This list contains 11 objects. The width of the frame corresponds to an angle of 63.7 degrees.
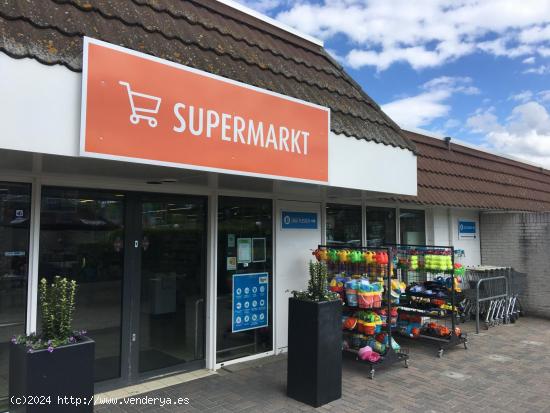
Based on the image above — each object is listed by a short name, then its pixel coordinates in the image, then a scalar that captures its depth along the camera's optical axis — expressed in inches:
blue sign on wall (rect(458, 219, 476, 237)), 405.7
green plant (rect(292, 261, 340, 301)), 192.5
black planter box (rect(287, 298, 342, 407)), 183.0
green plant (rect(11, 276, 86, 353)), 122.4
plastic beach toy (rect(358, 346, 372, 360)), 222.1
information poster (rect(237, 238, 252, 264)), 242.8
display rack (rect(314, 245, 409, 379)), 227.6
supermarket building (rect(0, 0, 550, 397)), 125.0
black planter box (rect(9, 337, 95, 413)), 113.3
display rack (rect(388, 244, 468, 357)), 264.1
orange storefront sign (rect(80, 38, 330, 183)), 126.5
